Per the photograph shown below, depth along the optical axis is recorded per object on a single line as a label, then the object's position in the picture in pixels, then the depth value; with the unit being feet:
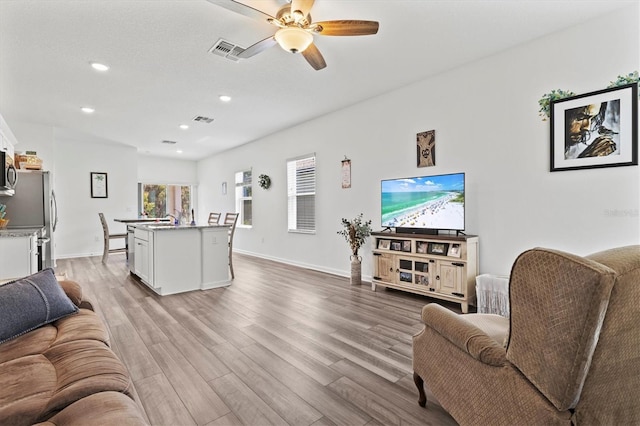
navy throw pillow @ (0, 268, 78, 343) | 5.43
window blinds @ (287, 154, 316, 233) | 19.58
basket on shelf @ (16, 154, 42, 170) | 15.92
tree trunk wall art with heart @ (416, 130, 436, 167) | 13.35
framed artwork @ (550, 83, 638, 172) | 8.71
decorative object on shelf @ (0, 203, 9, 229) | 13.51
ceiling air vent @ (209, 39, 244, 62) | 10.50
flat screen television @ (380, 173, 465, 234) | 11.77
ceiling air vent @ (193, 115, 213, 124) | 18.81
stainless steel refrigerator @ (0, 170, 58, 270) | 14.96
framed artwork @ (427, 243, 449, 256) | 11.83
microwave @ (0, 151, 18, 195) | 12.59
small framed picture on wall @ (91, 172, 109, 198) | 25.31
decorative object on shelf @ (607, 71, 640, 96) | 8.67
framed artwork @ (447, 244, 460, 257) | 11.44
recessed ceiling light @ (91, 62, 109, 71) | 11.84
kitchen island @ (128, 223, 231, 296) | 13.79
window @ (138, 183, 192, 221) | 31.04
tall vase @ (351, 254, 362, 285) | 15.38
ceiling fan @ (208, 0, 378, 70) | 7.77
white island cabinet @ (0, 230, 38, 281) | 11.46
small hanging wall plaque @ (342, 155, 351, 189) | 16.96
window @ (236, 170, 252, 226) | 26.17
